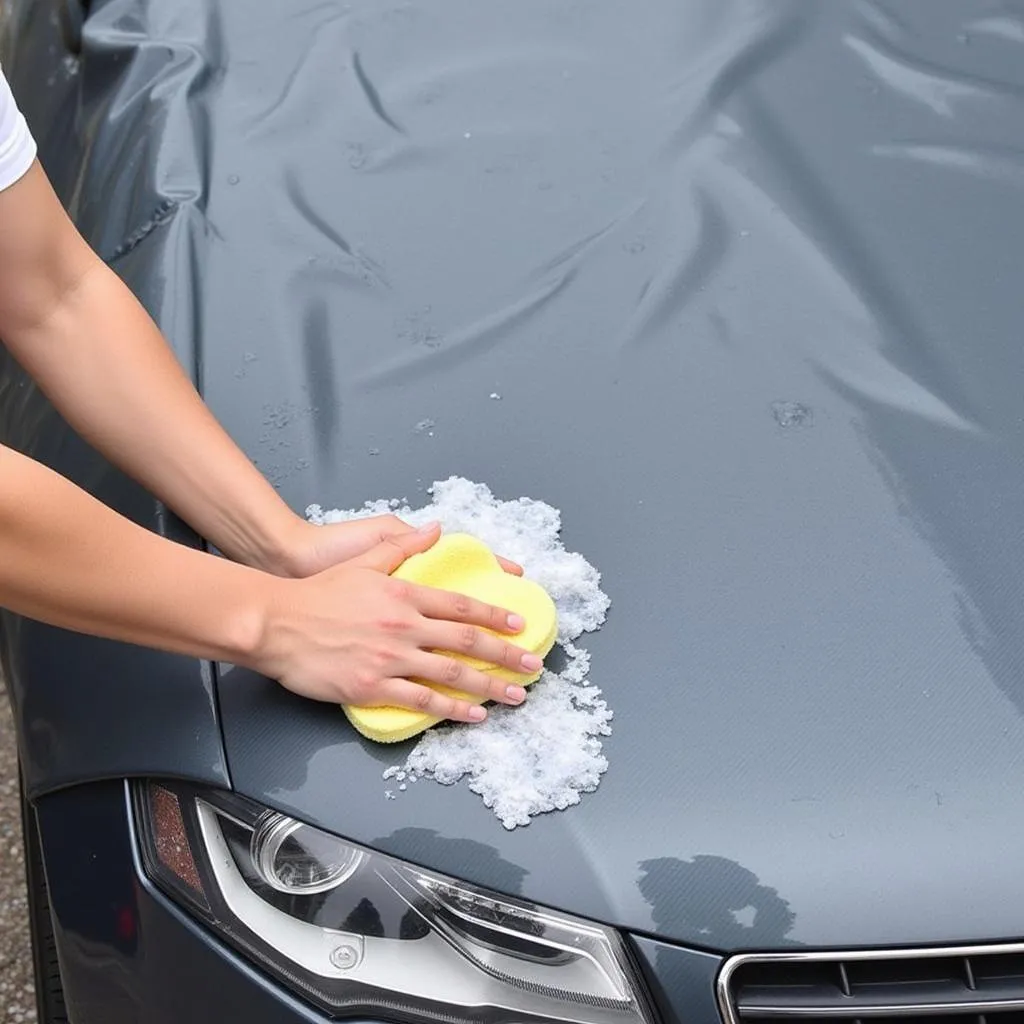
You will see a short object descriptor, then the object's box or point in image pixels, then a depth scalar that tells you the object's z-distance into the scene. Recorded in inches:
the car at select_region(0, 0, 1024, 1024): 57.4
